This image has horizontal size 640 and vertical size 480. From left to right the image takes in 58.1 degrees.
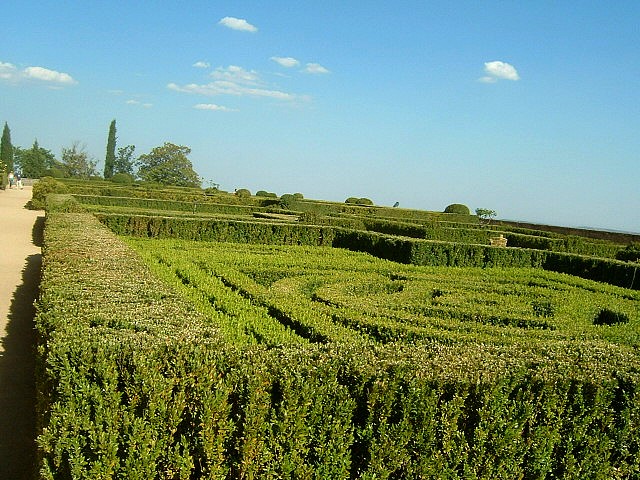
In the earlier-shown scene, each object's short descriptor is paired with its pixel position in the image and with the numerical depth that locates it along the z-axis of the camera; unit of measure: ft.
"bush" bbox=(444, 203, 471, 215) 131.95
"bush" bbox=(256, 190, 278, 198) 160.95
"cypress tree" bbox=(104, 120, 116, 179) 243.60
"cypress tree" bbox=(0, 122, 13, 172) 214.48
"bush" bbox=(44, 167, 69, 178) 183.78
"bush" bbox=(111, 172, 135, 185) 155.55
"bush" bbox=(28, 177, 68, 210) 86.63
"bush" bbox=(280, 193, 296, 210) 105.29
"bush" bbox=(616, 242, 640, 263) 59.85
